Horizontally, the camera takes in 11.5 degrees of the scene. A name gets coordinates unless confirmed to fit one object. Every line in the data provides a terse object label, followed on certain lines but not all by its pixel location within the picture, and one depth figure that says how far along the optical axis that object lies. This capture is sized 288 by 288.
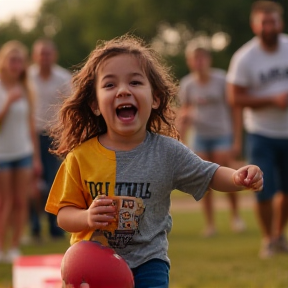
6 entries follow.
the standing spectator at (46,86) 16.05
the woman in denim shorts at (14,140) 14.09
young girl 6.52
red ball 6.28
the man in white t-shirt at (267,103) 12.87
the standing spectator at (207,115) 16.84
